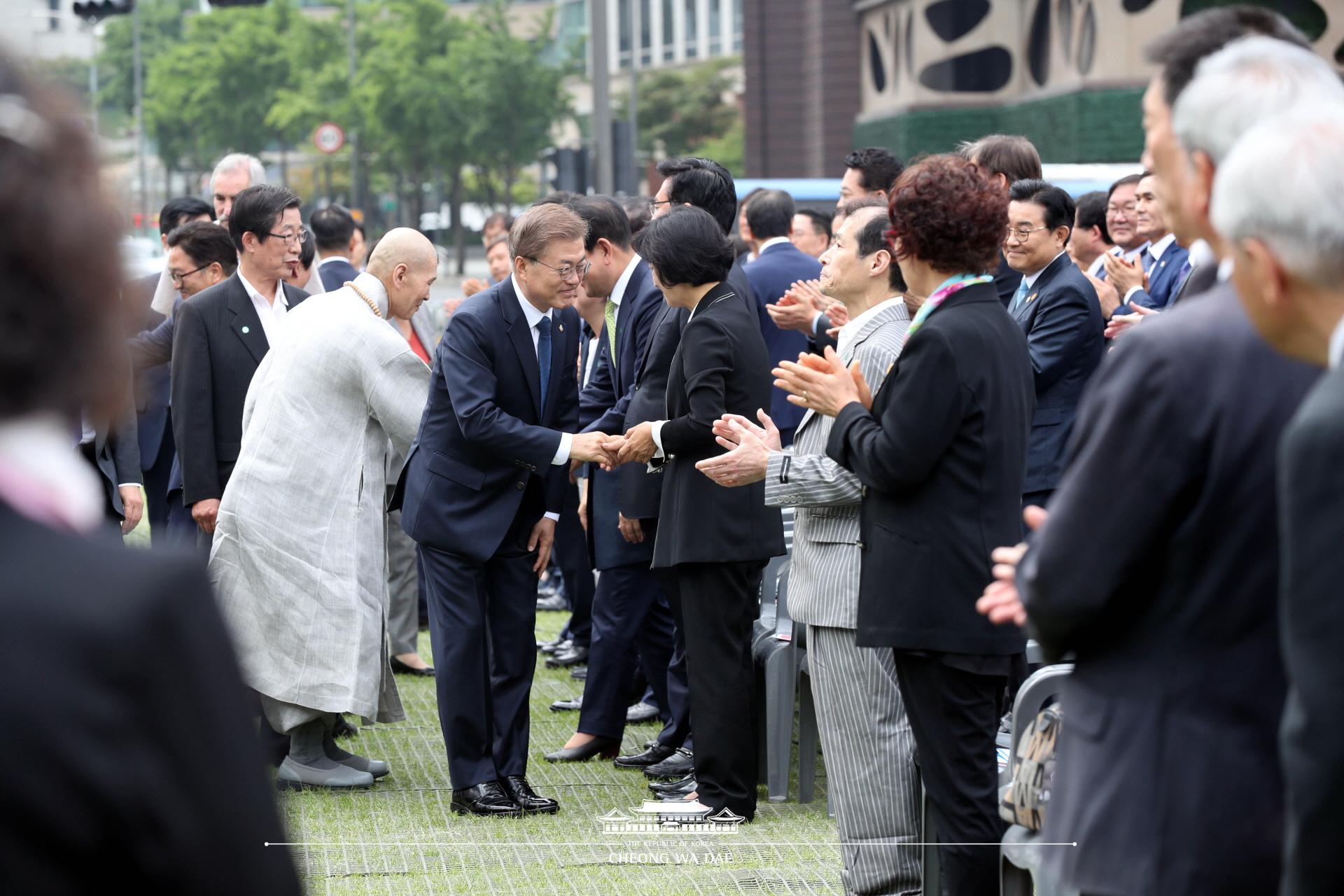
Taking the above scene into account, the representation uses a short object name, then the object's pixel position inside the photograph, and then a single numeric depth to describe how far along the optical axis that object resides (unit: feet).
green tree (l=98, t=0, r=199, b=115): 257.30
